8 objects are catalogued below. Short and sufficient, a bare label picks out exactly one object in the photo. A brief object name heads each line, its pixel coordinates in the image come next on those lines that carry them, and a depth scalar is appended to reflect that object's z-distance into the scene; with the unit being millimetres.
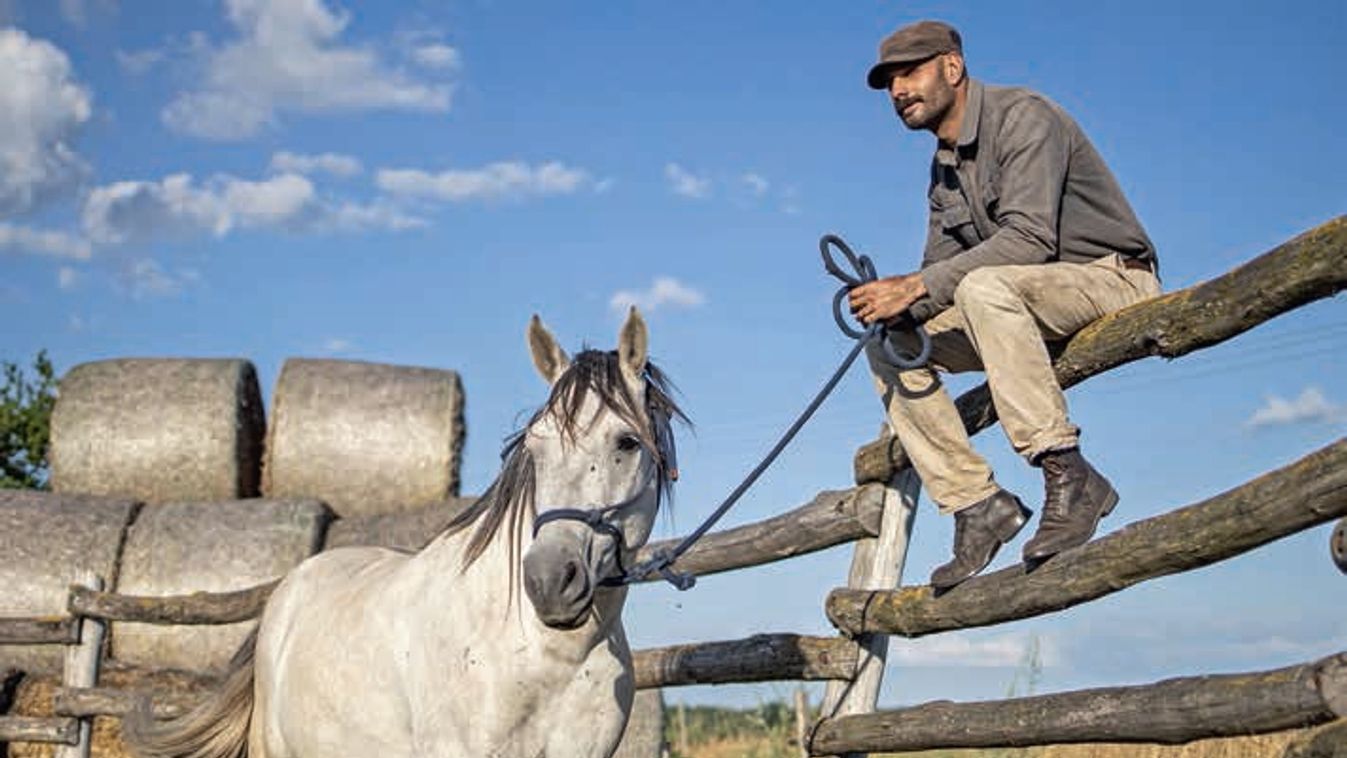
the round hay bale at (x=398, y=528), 9562
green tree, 12312
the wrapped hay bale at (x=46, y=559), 9812
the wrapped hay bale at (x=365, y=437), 10391
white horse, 4203
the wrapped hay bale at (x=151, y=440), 10664
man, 4074
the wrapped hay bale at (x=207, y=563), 9625
